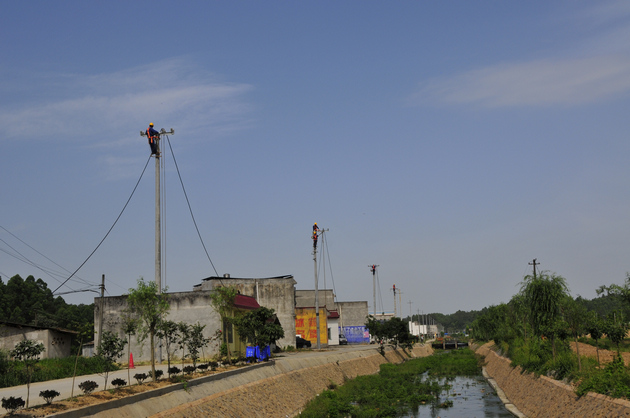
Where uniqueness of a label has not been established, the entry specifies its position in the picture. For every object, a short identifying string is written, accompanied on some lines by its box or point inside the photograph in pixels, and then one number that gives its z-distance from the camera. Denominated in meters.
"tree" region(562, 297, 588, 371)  29.36
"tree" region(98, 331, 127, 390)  22.08
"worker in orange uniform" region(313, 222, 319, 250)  61.62
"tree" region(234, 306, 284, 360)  36.97
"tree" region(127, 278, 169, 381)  24.09
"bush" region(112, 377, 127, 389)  20.28
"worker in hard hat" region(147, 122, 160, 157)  34.03
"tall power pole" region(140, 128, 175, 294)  31.55
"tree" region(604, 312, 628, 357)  29.81
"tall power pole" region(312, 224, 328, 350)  61.56
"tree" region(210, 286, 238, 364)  34.38
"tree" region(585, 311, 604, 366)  29.27
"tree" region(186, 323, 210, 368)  29.07
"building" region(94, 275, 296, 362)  43.19
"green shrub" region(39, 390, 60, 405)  17.01
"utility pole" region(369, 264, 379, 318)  110.56
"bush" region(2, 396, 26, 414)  15.19
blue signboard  103.50
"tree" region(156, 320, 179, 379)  26.12
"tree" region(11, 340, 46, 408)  17.89
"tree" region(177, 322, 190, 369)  28.44
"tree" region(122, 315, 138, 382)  23.64
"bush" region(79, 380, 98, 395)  18.86
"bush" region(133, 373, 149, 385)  22.21
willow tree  36.28
